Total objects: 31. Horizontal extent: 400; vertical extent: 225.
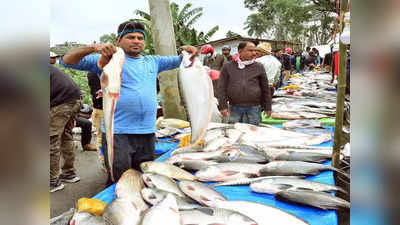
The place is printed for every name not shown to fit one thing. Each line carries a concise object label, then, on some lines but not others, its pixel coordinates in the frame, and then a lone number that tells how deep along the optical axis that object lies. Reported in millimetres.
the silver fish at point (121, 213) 1827
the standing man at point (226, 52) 10328
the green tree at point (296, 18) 36938
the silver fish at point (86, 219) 1805
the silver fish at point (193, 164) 3037
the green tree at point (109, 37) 21886
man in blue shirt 2984
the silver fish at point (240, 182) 2600
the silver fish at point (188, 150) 3541
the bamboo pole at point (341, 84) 2504
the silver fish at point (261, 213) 1921
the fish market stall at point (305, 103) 5832
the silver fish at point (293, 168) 2738
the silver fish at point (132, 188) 2174
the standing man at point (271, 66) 7961
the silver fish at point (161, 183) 2362
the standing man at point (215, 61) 9680
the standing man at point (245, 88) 4809
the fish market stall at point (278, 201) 2047
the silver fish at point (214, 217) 1814
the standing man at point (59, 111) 4371
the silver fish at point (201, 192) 2202
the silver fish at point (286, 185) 2406
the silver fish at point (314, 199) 2125
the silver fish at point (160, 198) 2076
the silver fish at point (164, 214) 1658
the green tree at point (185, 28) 19328
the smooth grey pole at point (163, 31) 6312
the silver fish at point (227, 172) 2748
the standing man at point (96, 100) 4914
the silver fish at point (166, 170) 2804
